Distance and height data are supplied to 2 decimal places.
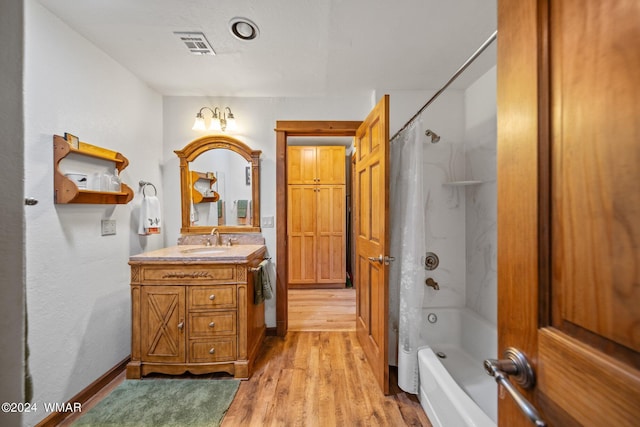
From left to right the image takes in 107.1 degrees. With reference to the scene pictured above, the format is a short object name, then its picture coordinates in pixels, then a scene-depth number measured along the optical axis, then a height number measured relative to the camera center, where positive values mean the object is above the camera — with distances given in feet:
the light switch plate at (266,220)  8.02 -0.25
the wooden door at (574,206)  1.09 +0.04
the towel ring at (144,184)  6.93 +0.85
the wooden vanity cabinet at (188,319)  5.68 -2.56
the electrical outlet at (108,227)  5.77 -0.35
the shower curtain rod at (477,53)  3.10 +2.35
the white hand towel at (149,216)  6.66 -0.11
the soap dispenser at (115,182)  5.72 +0.74
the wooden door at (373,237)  5.26 -0.62
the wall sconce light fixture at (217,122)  7.51 +2.92
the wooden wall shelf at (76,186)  4.66 +0.59
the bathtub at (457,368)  3.84 -3.29
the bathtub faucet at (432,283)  6.32 -1.93
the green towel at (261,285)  6.54 -2.06
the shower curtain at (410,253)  5.19 -0.93
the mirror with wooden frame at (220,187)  7.89 +0.87
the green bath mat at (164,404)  4.63 -4.06
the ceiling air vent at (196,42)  5.14 +3.88
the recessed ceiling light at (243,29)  4.79 +3.87
